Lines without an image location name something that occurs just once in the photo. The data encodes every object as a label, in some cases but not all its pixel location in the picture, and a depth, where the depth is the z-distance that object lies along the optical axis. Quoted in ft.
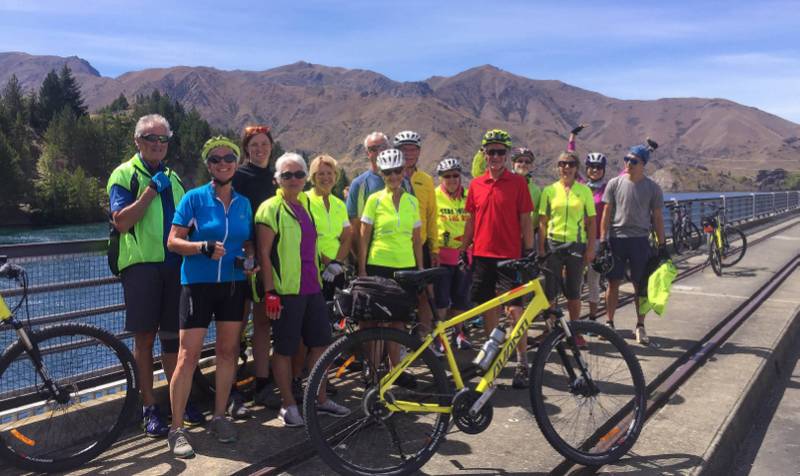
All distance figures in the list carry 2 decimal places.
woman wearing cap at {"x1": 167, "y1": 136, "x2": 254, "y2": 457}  13.12
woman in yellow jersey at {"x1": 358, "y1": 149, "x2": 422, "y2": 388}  16.39
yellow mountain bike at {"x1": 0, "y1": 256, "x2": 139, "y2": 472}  12.12
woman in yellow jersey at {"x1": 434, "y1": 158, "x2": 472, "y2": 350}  20.29
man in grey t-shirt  22.33
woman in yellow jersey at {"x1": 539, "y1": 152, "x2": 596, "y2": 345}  20.61
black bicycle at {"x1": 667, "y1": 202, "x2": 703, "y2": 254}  50.52
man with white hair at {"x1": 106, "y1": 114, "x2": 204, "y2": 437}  13.44
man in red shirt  17.42
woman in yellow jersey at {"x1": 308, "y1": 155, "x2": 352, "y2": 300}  16.22
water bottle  12.69
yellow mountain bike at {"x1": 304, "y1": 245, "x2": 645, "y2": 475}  12.04
